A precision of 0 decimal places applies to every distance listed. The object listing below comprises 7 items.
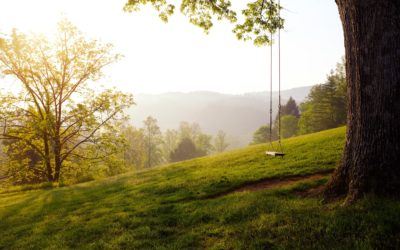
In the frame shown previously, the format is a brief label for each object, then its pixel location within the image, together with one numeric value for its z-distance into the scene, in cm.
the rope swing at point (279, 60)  1185
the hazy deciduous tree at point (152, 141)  8100
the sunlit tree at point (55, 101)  2492
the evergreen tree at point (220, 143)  10925
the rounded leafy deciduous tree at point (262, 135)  10238
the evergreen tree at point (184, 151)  8250
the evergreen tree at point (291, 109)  11162
